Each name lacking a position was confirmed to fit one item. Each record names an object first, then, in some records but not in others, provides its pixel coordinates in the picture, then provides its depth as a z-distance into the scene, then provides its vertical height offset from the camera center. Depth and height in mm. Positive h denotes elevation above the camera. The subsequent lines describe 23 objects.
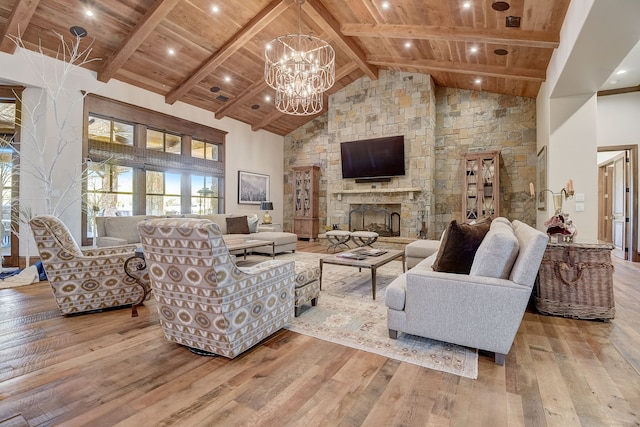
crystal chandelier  4156 +1973
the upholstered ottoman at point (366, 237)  6312 -536
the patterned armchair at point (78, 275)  2613 -577
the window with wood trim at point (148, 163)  5375 +1002
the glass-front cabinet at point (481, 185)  6410 +555
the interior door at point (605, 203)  7242 +181
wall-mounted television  7275 +1328
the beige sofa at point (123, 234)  4453 -336
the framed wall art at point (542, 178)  4680 +543
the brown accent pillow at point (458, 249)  2213 -281
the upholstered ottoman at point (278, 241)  5824 -590
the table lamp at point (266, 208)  8070 +88
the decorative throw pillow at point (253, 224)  6441 -267
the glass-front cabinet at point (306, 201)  8781 +300
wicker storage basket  2668 -635
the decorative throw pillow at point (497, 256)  1968 -296
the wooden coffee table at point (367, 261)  3234 -556
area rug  1989 -967
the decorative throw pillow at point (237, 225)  6191 -278
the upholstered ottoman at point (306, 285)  2729 -687
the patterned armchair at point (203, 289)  1775 -497
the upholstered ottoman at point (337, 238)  6662 -630
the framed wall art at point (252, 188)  8297 +675
